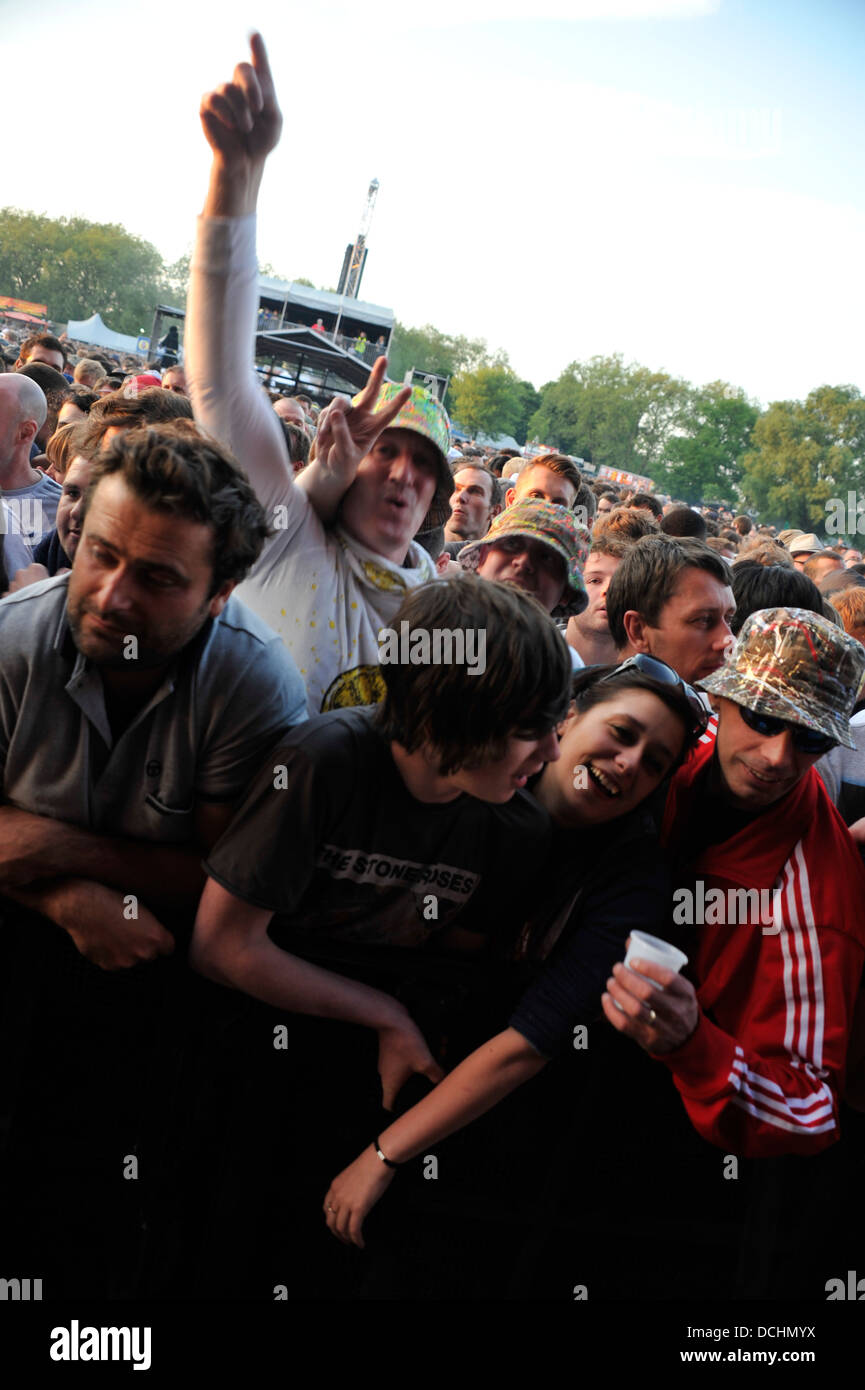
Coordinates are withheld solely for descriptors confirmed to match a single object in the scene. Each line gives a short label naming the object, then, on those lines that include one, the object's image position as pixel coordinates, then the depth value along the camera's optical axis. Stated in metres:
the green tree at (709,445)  83.12
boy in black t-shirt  1.77
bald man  4.19
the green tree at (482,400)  73.94
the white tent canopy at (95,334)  44.81
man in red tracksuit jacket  1.84
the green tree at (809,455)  68.75
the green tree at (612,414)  85.56
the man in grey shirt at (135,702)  1.78
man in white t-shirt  2.15
